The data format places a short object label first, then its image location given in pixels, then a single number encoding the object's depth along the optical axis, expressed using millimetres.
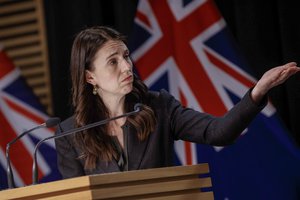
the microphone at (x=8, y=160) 5434
